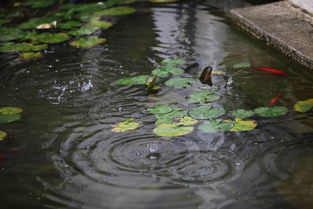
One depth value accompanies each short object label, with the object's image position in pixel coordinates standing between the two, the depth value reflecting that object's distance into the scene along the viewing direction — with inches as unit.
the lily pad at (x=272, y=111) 192.6
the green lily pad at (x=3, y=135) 190.3
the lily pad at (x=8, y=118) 202.6
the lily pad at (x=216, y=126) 184.4
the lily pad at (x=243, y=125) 183.6
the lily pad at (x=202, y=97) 209.7
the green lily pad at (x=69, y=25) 323.5
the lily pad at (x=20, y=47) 285.3
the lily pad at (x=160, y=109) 201.2
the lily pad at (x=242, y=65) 243.4
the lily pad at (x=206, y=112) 194.8
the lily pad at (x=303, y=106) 196.4
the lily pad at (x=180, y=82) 226.7
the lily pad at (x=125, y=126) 189.0
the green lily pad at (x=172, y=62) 251.3
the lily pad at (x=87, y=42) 287.6
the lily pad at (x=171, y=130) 181.9
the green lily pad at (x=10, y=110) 209.8
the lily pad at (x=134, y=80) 232.0
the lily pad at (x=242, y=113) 193.4
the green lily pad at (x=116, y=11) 348.1
